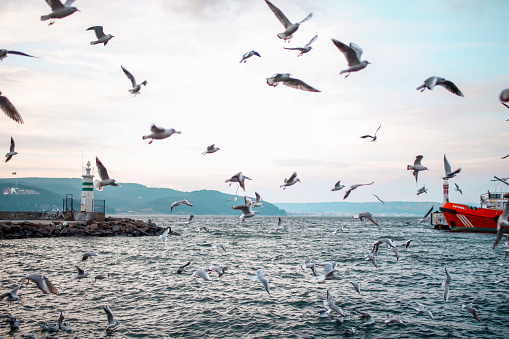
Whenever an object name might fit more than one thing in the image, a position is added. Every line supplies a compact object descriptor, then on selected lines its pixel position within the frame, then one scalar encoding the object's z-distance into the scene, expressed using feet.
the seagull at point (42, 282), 31.25
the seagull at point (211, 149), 37.83
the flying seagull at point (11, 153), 34.89
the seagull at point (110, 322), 35.90
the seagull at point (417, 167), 36.83
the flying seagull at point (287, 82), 30.15
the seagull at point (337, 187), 45.21
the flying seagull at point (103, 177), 32.17
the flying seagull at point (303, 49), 30.76
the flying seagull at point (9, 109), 27.35
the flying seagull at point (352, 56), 29.22
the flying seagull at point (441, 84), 26.55
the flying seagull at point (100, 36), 35.01
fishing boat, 160.56
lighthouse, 139.05
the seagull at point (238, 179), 36.76
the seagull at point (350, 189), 42.57
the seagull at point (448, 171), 34.52
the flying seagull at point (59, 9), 26.91
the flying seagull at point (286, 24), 30.40
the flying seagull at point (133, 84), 37.08
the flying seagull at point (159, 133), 28.93
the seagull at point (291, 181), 40.68
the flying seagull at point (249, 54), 33.50
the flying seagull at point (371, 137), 42.93
